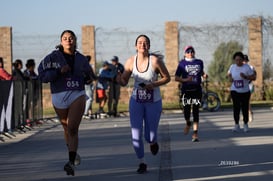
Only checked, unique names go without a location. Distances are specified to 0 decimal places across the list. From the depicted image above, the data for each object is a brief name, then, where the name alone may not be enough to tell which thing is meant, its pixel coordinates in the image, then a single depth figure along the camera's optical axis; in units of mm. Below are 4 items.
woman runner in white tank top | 10414
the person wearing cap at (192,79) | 14484
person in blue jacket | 10023
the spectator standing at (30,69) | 21116
